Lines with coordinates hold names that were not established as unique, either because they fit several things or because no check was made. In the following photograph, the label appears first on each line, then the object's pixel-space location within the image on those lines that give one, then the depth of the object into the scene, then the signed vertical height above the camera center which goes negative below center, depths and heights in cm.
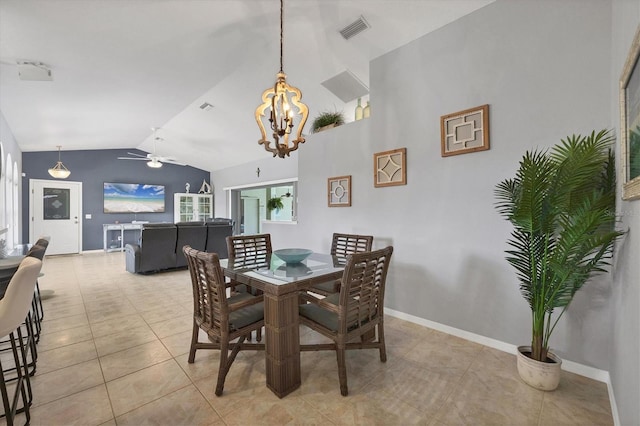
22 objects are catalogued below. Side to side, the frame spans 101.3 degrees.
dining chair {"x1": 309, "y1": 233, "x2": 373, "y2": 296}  250 -38
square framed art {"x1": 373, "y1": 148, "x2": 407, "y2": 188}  288 +50
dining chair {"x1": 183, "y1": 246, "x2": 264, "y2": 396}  167 -72
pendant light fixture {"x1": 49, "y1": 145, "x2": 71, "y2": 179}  615 +101
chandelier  216 +83
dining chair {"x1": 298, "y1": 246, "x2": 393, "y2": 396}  169 -69
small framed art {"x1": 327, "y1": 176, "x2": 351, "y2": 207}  344 +29
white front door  663 +5
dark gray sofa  476 -58
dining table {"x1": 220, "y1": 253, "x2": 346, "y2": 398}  167 -70
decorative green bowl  221 -37
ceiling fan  578 +123
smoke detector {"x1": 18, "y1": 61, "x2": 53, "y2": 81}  266 +148
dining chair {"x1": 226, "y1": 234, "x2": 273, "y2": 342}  241 -39
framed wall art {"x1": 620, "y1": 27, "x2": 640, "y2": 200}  117 +43
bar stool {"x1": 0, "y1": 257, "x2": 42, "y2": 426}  120 -40
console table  748 -59
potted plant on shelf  371 +132
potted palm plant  157 -10
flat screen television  771 +51
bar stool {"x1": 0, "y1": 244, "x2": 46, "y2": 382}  176 -99
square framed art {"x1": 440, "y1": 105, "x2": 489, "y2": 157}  232 +74
